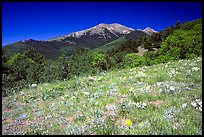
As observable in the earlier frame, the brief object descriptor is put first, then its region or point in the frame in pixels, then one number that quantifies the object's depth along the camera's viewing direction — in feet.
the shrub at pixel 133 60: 200.60
